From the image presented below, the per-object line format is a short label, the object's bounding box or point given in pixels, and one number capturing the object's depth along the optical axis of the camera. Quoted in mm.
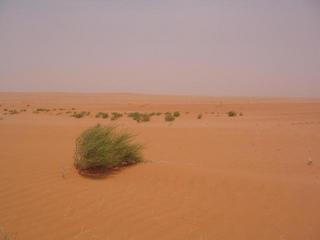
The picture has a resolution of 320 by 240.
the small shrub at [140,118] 28181
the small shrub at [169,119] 28988
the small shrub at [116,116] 29606
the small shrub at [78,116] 32456
